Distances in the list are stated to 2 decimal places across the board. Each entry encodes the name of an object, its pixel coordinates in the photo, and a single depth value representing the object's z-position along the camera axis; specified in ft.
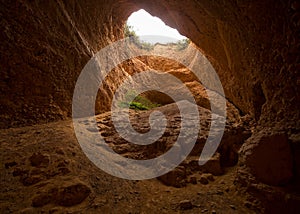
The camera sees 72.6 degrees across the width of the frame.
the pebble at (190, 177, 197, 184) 10.43
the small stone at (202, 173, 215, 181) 10.61
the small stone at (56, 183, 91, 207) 7.59
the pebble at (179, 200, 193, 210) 8.43
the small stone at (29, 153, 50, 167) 9.22
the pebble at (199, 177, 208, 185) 10.39
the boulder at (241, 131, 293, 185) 8.05
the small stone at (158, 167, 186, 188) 10.38
